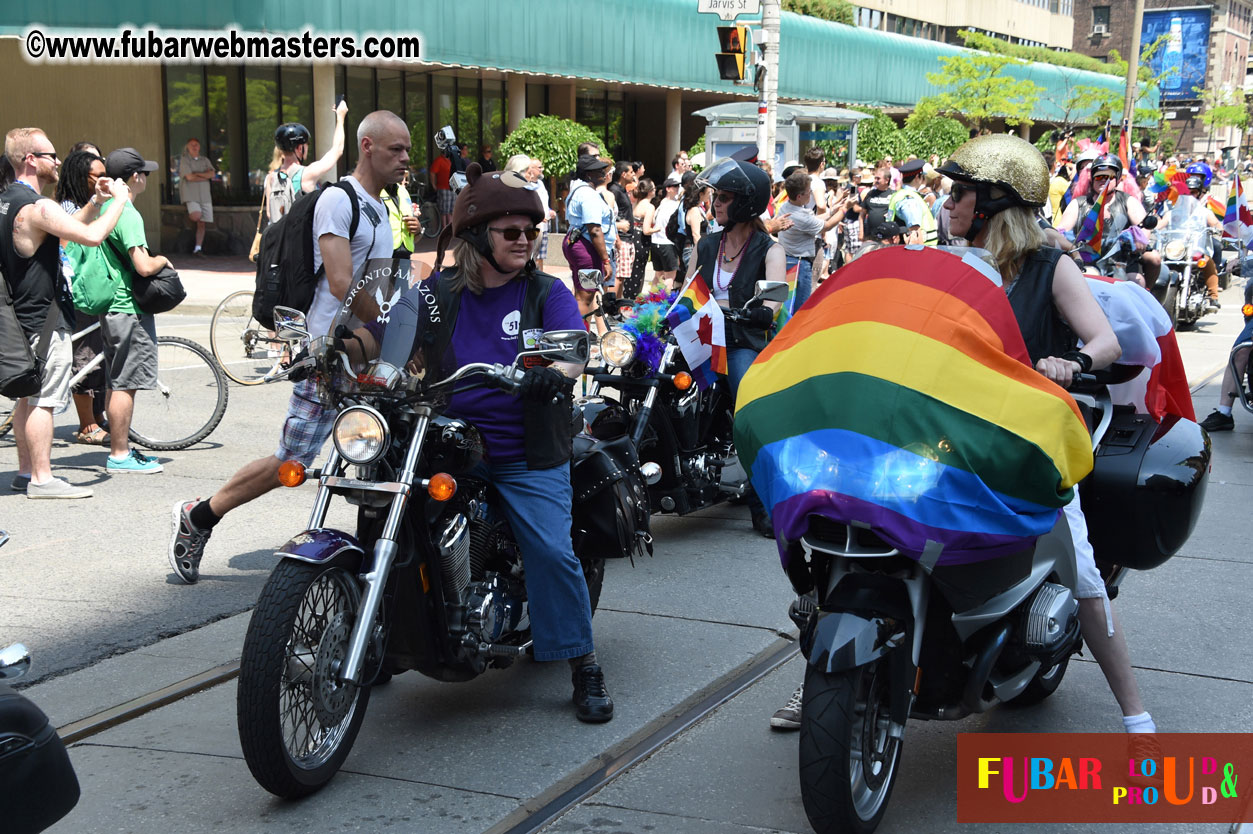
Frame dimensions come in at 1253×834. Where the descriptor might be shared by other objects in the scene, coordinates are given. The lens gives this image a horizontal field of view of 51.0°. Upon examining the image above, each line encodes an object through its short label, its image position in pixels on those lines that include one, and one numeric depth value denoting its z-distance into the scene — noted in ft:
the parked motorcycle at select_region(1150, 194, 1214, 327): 52.47
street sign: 46.24
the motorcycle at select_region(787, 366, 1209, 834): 10.74
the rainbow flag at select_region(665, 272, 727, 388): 22.16
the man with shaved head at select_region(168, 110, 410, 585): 18.30
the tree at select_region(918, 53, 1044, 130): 135.54
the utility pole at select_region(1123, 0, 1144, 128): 99.04
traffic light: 47.52
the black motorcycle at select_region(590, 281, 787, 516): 22.27
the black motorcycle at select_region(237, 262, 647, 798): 11.92
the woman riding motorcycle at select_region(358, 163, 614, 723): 14.25
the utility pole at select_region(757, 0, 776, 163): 52.19
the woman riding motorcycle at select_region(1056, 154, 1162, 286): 45.85
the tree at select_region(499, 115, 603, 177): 78.95
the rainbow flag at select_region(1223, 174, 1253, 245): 44.19
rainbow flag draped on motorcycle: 10.71
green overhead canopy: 66.90
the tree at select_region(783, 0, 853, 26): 134.92
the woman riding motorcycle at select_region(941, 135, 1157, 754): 13.00
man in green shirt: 25.38
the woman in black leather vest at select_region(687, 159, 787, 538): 22.47
